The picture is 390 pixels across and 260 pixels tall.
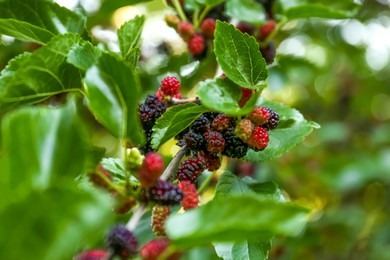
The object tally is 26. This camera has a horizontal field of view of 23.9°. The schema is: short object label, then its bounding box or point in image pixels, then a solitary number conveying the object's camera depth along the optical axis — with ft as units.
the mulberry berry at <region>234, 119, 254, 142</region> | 2.06
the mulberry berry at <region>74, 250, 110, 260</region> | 1.80
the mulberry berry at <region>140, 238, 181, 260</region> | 1.80
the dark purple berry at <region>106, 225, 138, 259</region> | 1.75
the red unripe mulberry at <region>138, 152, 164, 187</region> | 1.88
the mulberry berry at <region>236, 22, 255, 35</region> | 2.91
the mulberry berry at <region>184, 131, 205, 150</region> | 2.09
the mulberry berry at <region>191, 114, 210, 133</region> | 2.11
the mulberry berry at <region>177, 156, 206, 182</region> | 2.04
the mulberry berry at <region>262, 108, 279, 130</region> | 2.14
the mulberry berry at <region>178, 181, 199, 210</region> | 1.95
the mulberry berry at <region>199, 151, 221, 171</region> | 2.14
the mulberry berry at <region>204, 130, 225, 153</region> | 2.07
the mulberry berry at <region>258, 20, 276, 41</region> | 2.88
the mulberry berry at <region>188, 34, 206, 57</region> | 2.68
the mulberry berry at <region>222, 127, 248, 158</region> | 2.10
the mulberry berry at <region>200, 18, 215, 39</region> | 2.70
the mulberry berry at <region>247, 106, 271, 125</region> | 2.09
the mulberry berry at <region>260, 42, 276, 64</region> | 2.83
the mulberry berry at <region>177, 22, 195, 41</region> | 2.69
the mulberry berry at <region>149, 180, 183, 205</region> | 1.90
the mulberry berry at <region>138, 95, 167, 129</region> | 2.16
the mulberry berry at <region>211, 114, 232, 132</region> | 2.10
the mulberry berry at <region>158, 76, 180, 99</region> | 2.21
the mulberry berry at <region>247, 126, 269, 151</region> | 2.10
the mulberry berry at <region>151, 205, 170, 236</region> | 1.94
